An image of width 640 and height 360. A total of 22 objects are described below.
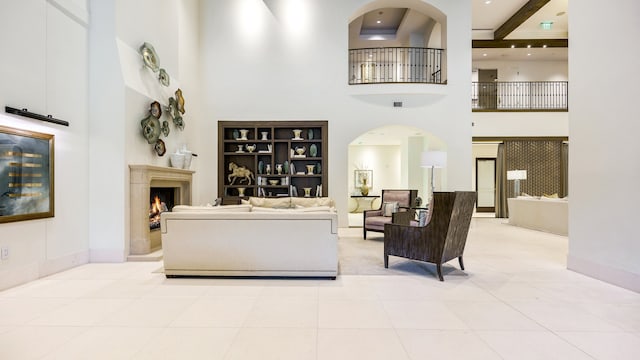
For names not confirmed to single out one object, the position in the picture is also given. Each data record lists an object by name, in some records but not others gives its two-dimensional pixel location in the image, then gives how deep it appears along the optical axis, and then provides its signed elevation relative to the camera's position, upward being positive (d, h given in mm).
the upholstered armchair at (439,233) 3568 -630
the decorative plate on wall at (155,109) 5052 +1125
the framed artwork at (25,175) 3240 +47
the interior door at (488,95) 11148 +2993
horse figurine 7508 +147
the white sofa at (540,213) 6658 -757
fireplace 4512 -442
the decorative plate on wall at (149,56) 4926 +1941
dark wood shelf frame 7520 +630
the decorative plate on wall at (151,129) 4859 +798
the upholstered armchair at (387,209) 5984 -515
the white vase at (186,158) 5953 +406
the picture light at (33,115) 3254 +700
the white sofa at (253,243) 3568 -705
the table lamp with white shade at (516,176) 8945 +122
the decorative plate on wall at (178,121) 5923 +1092
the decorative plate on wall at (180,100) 6055 +1521
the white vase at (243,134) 7582 +1086
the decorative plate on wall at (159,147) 5229 +532
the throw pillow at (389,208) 6122 -534
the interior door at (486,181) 11500 -27
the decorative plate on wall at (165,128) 5418 +879
